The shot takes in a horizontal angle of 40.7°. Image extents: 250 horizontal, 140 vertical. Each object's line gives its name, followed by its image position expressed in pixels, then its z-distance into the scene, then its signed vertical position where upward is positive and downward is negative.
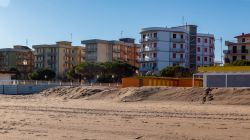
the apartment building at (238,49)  79.98 +5.33
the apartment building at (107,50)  95.99 +6.25
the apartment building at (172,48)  80.71 +5.79
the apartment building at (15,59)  106.15 +4.01
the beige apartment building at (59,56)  101.39 +4.79
